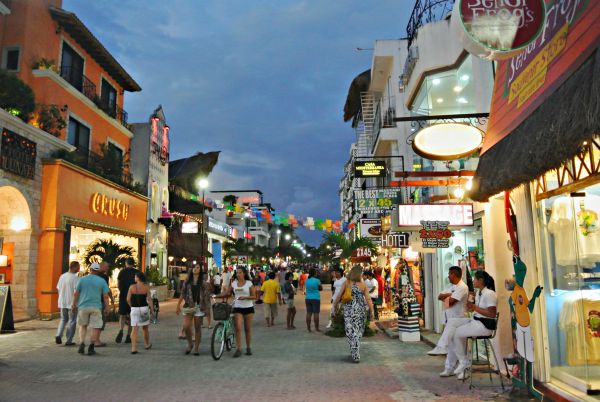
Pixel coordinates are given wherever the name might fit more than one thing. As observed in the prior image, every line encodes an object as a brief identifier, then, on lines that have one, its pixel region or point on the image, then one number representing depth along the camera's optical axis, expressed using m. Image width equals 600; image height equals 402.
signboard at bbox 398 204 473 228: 9.51
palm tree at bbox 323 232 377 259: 25.36
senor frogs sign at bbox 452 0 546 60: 4.86
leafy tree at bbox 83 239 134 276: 16.91
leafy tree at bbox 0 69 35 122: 14.70
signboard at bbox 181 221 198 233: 27.39
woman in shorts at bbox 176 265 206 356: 9.70
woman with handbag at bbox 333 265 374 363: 8.96
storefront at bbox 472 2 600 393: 4.96
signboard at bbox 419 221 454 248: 9.46
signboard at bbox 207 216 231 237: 36.12
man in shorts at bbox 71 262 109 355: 9.98
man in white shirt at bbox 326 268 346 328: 12.28
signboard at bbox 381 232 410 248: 15.71
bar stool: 6.97
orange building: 16.23
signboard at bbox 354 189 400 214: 18.41
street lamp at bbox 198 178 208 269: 23.66
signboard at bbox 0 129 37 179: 14.06
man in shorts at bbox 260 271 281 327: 14.74
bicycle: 8.99
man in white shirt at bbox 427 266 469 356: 7.91
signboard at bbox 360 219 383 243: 22.44
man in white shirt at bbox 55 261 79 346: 10.73
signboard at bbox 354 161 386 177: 17.33
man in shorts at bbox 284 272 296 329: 14.44
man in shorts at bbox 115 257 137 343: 11.20
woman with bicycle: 9.57
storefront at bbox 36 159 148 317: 15.92
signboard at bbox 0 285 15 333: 11.99
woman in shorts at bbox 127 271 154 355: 9.76
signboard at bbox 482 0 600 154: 4.77
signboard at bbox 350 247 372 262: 23.23
